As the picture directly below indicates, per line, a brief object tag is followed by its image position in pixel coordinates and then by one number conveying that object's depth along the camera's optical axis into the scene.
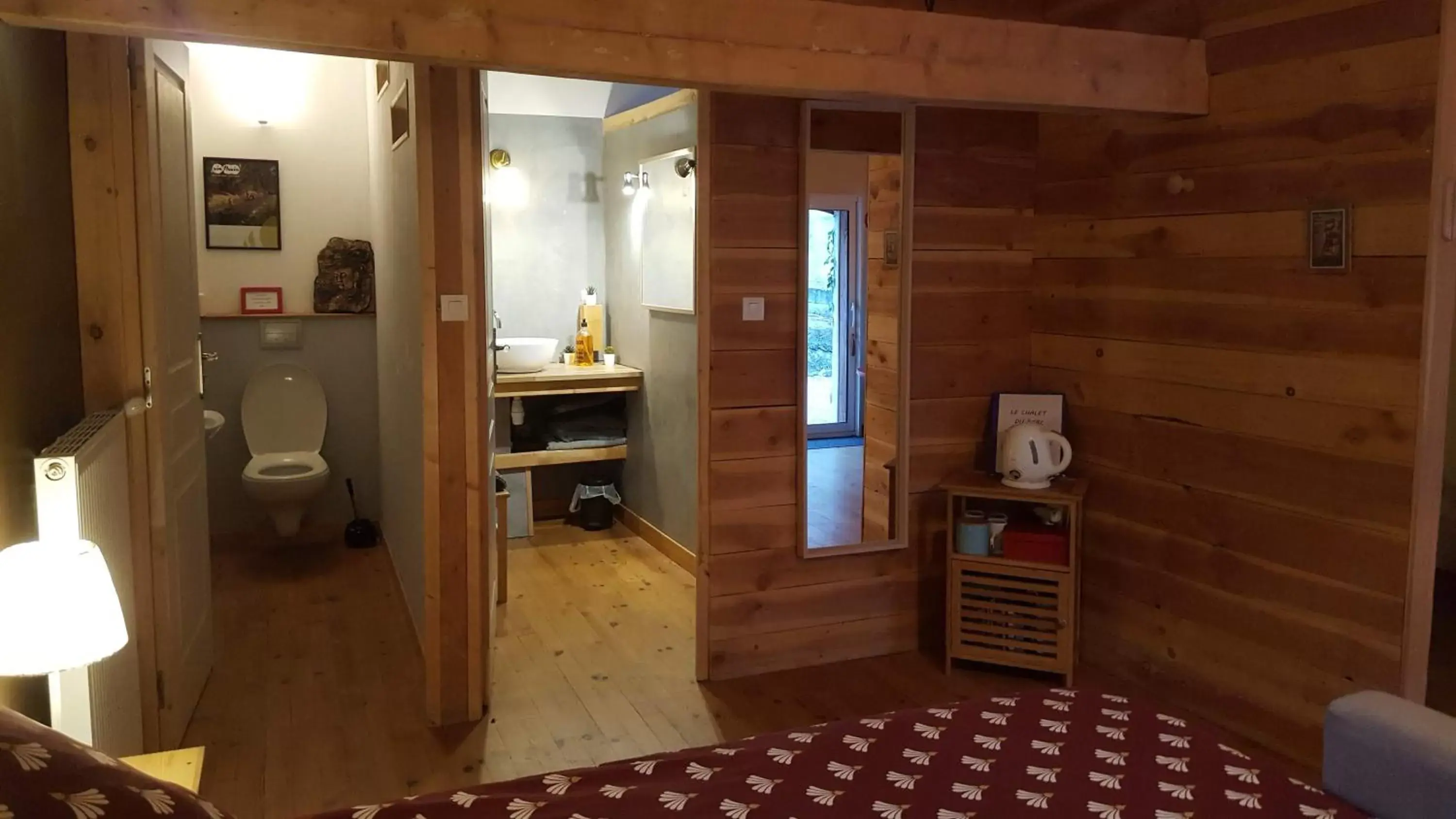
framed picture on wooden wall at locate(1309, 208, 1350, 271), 2.85
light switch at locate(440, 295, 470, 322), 3.11
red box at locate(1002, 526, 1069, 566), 3.58
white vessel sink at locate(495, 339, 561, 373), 5.27
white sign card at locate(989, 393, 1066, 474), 3.75
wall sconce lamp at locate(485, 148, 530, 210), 5.67
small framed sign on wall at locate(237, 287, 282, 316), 5.20
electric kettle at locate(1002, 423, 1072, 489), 3.58
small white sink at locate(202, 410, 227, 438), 4.80
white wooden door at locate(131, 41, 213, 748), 2.84
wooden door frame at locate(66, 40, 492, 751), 2.70
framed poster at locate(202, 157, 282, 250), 5.13
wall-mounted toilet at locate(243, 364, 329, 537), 5.05
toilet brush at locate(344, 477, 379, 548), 5.22
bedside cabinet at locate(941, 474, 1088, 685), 3.55
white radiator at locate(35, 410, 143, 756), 1.93
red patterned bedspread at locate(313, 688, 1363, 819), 1.68
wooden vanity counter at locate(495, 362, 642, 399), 5.20
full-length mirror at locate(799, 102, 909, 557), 3.65
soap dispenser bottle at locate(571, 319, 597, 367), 5.70
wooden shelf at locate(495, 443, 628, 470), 5.33
